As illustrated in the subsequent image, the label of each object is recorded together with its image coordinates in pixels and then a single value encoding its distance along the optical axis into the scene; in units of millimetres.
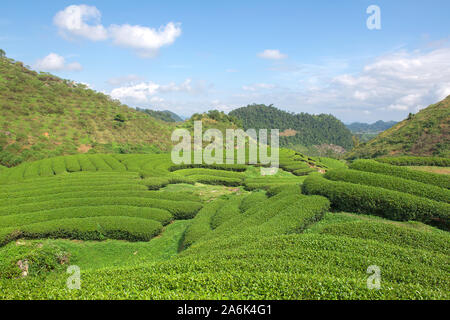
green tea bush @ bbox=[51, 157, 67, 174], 31453
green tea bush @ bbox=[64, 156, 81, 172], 31941
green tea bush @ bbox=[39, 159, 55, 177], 30039
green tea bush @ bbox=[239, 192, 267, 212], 17484
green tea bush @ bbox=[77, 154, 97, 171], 32306
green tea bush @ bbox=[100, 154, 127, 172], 33344
